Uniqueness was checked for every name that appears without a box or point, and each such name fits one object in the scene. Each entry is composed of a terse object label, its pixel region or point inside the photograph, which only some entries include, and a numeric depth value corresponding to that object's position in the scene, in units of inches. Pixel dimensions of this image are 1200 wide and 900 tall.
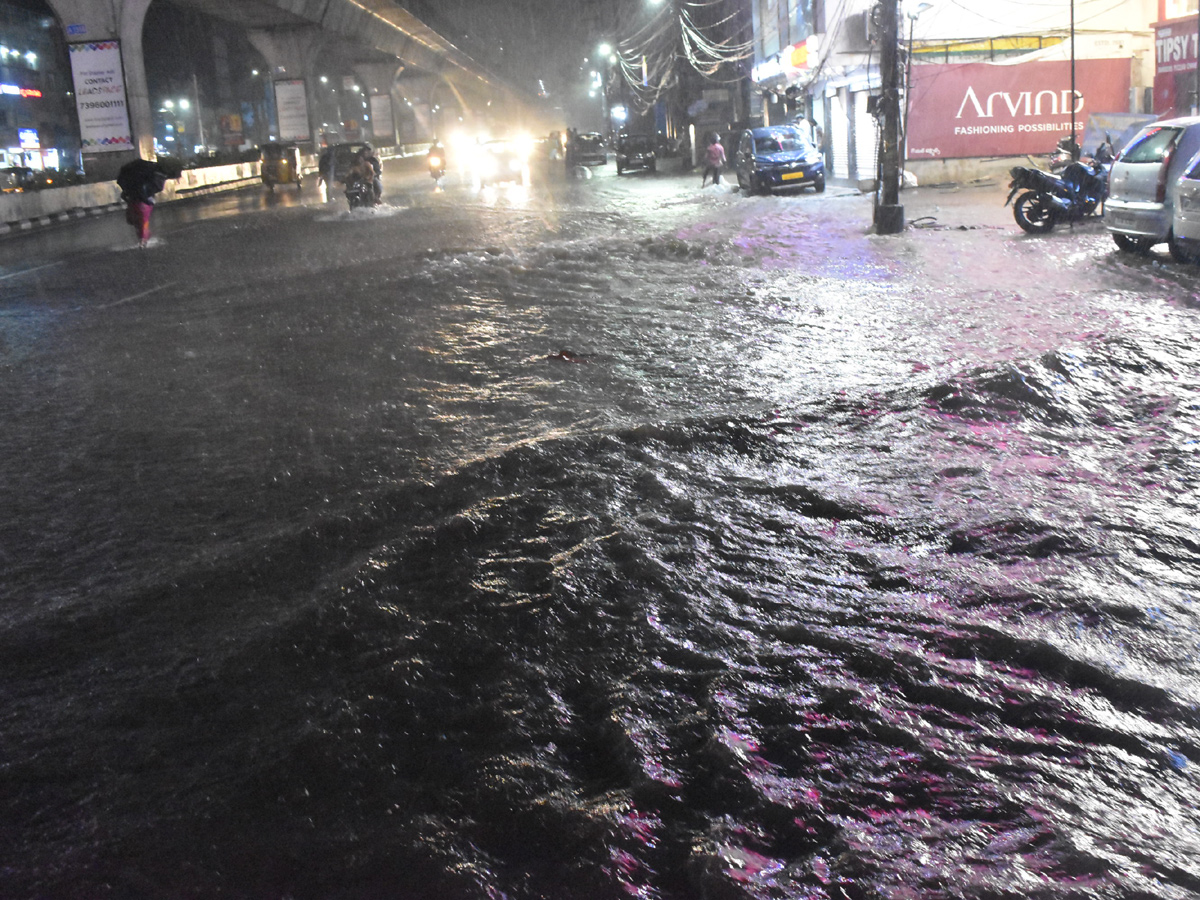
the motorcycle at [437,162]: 1736.0
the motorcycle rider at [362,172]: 1032.8
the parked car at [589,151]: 2083.5
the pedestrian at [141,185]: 743.1
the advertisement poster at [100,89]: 1312.7
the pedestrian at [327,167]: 1411.2
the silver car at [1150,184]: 498.3
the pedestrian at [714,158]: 1376.7
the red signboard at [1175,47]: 989.2
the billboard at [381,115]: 3196.4
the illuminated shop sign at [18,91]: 2534.4
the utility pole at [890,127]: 673.6
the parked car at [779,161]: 1170.6
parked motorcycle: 650.2
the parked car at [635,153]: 1838.1
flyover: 1379.2
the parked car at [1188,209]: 465.4
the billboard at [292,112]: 2166.6
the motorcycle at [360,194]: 1043.1
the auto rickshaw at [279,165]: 1681.8
